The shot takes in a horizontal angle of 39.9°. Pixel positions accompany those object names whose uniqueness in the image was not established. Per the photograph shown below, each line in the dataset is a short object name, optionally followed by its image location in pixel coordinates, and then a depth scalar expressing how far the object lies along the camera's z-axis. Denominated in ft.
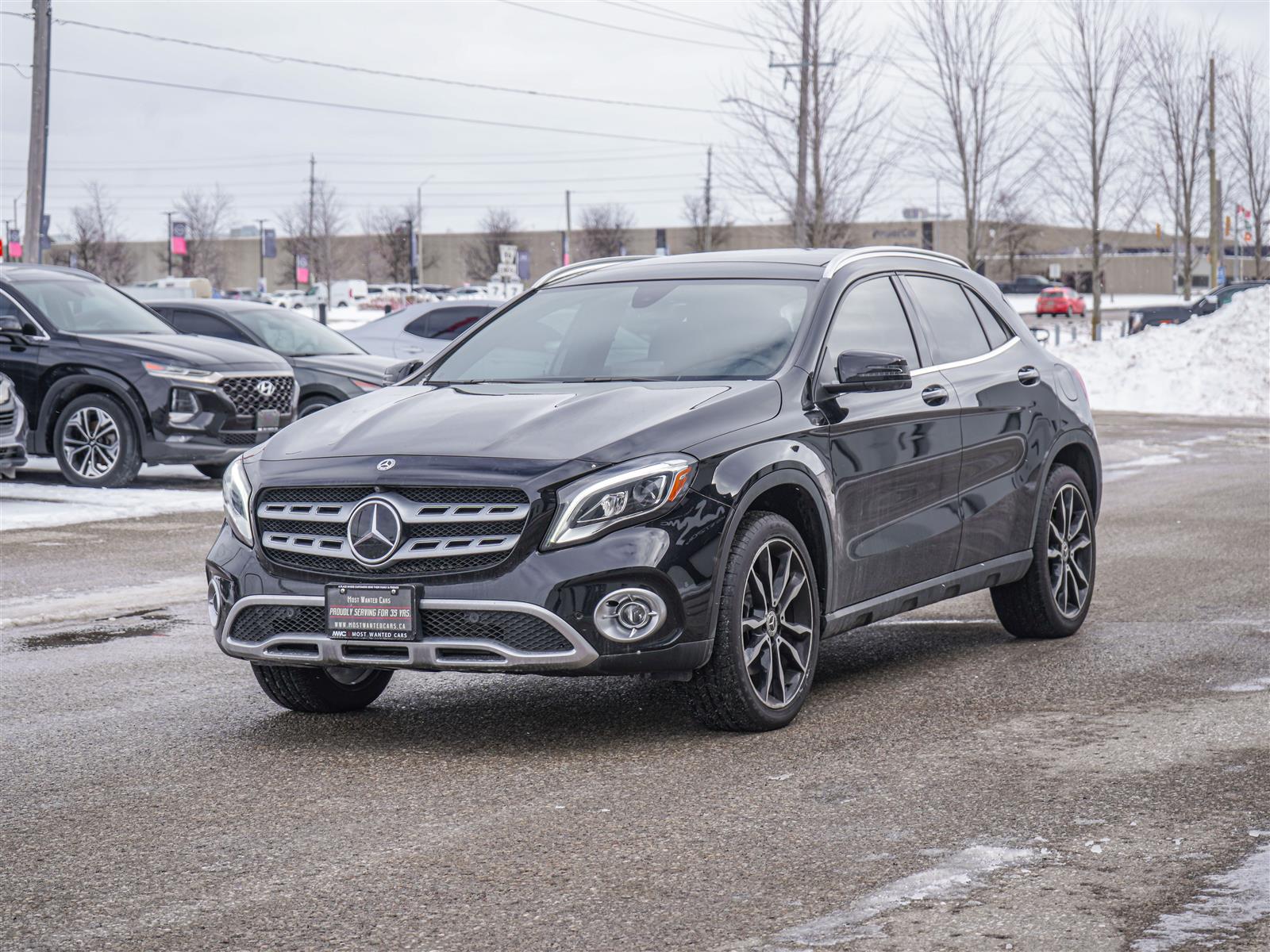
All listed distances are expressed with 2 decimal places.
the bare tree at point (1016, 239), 296.51
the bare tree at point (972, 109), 133.08
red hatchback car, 255.91
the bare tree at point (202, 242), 376.48
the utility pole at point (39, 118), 95.71
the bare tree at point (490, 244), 385.91
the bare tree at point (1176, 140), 148.97
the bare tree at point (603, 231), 371.35
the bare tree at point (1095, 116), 133.08
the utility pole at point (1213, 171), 147.74
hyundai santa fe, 49.29
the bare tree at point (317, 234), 353.72
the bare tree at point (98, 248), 330.75
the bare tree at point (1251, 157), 163.12
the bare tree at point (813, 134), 116.88
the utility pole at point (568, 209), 339.53
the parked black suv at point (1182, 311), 159.22
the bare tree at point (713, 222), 333.83
